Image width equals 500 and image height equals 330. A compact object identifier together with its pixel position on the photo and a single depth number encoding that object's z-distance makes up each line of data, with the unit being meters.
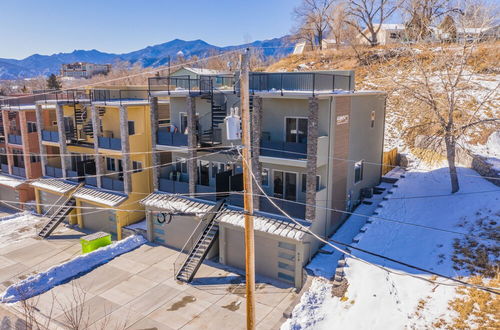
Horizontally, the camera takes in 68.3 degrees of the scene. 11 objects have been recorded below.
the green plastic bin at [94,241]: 22.20
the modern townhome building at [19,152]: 32.19
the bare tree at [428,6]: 44.97
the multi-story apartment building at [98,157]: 25.09
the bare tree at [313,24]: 64.31
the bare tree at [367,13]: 55.56
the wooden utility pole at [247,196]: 9.78
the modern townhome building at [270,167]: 18.20
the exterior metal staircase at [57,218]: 25.64
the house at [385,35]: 62.86
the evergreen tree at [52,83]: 66.32
